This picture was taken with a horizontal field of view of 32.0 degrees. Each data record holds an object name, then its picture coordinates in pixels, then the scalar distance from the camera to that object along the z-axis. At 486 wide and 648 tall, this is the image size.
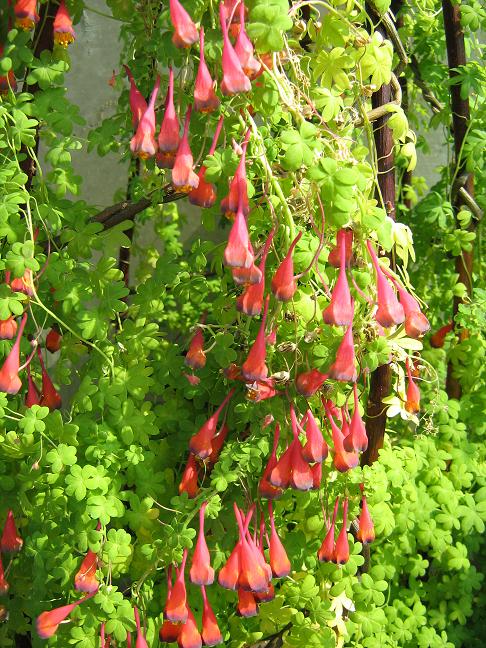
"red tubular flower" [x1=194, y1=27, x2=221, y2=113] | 0.24
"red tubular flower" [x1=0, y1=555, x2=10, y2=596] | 0.33
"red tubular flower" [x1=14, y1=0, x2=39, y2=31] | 0.27
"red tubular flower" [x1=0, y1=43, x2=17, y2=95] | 0.30
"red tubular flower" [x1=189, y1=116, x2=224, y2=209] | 0.27
